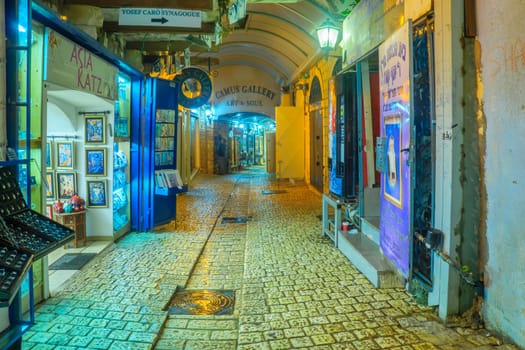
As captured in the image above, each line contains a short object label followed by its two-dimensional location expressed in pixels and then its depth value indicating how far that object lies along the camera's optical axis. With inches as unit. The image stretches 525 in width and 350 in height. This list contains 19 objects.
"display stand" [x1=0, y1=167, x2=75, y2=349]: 77.0
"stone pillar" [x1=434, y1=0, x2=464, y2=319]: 121.6
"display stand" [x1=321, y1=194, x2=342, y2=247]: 226.8
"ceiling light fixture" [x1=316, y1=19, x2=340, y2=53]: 284.5
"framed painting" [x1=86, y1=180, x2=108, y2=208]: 238.8
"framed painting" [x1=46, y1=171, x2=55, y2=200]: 236.1
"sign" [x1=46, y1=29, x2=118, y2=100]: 153.3
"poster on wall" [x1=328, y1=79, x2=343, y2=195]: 246.7
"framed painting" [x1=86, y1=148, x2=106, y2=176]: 237.9
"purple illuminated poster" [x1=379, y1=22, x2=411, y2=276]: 138.6
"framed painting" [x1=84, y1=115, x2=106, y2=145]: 235.9
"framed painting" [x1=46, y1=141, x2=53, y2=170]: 234.8
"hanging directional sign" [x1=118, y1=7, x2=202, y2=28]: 188.5
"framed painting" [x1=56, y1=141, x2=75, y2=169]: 235.5
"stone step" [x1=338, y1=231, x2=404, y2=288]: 163.0
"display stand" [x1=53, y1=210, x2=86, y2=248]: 220.7
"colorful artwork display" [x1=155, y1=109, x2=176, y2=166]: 265.9
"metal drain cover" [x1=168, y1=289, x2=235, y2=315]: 149.5
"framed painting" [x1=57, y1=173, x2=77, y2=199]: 238.4
